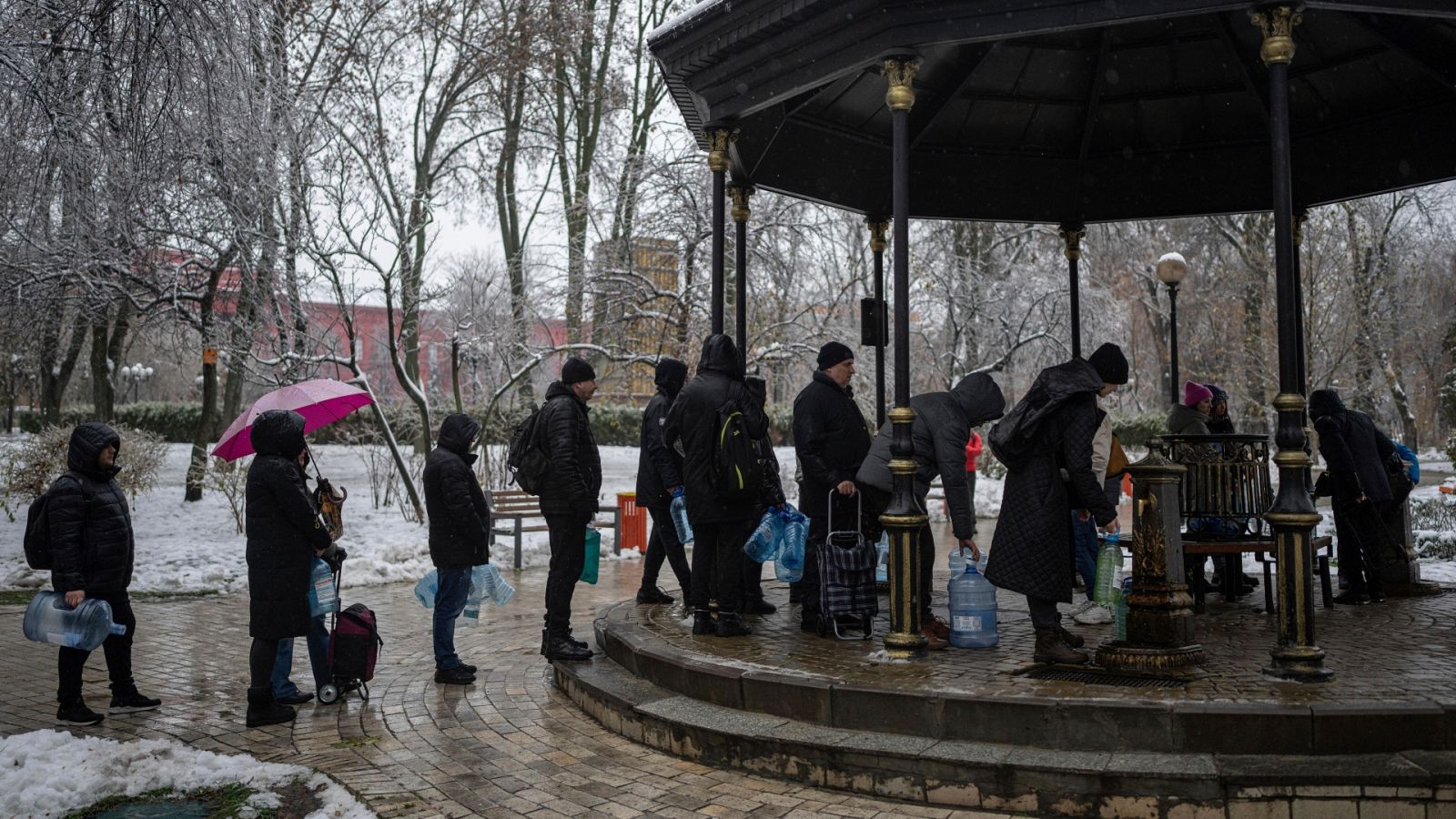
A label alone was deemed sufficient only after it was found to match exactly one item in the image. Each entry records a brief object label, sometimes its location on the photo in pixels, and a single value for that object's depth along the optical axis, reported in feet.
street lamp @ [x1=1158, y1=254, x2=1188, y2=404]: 40.22
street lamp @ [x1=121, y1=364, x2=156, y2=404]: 139.13
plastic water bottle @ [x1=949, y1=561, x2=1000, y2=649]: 19.93
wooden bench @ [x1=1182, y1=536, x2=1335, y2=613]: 22.86
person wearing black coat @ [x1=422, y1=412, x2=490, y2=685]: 21.65
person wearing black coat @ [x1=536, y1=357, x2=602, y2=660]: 22.40
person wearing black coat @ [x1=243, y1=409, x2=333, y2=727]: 19.63
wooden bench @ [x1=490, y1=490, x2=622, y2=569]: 43.45
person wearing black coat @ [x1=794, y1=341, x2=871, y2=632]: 22.24
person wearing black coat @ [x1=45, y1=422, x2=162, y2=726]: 19.69
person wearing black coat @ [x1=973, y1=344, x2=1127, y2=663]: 17.92
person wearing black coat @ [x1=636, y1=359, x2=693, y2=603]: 26.03
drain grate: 16.51
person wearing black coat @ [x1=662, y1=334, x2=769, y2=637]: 21.40
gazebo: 18.01
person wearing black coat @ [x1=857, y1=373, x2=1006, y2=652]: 19.09
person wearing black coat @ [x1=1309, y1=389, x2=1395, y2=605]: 25.44
